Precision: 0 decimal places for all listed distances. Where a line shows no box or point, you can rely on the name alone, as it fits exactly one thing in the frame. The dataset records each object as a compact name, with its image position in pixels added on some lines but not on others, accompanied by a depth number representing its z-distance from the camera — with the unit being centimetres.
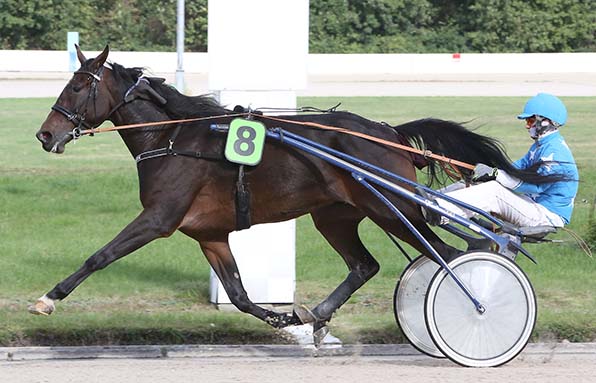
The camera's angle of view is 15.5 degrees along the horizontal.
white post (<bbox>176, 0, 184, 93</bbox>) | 3665
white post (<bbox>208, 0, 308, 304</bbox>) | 1492
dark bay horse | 1230
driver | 1230
